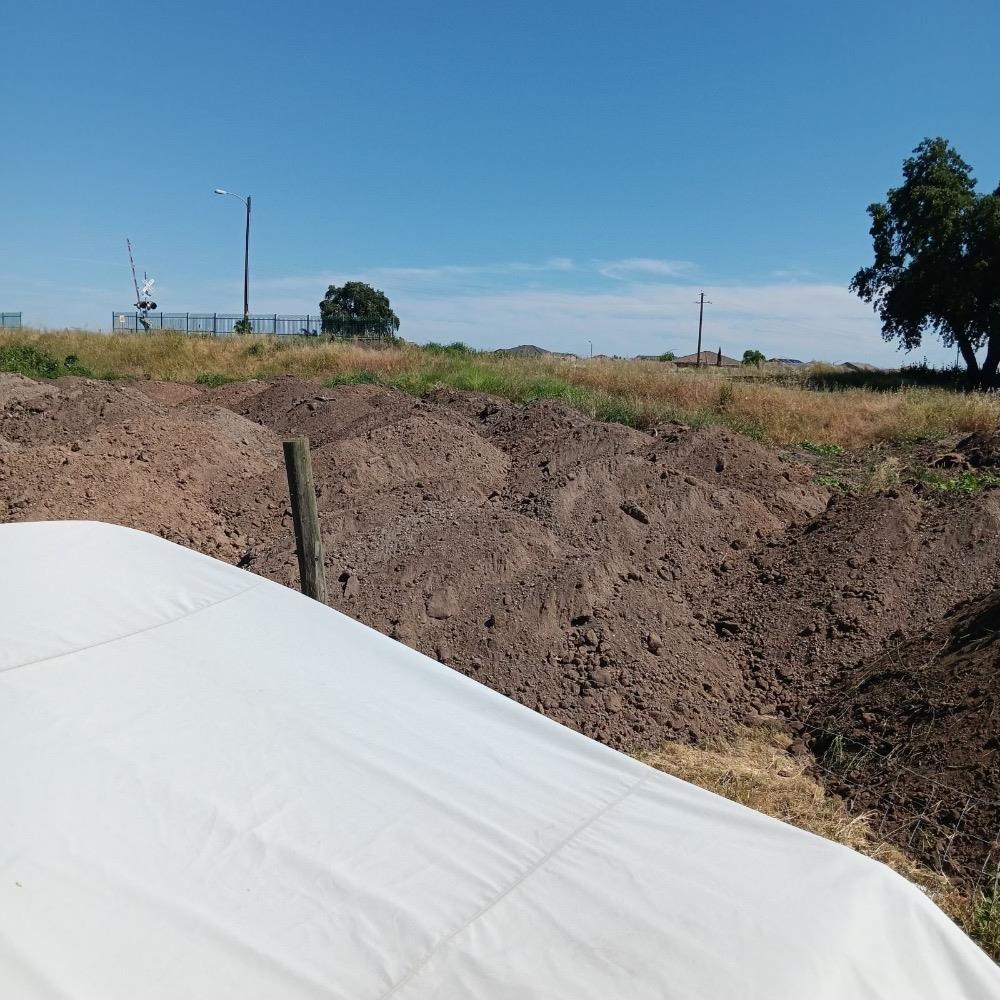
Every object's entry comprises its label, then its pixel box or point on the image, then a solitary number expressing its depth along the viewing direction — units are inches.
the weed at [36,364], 944.2
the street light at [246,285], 1484.5
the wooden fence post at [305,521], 217.3
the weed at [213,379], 919.0
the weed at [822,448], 527.8
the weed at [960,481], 386.5
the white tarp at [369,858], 66.6
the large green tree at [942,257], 1167.6
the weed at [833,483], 420.2
